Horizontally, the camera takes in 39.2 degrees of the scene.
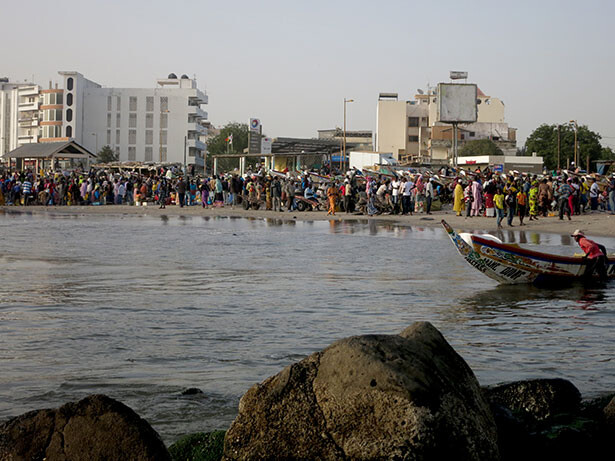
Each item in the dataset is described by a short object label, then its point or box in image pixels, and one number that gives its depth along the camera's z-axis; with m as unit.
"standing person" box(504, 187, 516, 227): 29.27
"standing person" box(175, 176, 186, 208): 43.81
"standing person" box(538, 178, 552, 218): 32.56
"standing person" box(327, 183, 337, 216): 37.81
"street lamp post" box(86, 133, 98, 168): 128.38
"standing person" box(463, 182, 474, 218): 33.50
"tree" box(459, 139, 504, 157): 92.00
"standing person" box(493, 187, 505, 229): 29.85
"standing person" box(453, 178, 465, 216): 34.78
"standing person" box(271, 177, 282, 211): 40.41
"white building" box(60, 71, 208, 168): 128.00
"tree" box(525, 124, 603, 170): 89.00
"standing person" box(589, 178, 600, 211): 34.94
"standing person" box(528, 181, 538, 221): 32.09
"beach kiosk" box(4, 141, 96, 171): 56.19
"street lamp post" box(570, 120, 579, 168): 80.94
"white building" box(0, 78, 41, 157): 132.00
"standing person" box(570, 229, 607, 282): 15.55
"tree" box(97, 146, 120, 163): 120.30
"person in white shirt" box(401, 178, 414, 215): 36.47
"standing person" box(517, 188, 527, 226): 30.09
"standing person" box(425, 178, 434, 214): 36.69
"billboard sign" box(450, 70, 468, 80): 81.81
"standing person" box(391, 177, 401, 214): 37.12
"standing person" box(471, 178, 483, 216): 33.75
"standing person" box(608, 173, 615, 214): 33.83
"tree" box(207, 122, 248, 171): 121.81
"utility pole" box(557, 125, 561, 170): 80.05
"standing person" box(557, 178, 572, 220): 31.67
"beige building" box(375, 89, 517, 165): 102.56
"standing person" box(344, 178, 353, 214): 38.66
